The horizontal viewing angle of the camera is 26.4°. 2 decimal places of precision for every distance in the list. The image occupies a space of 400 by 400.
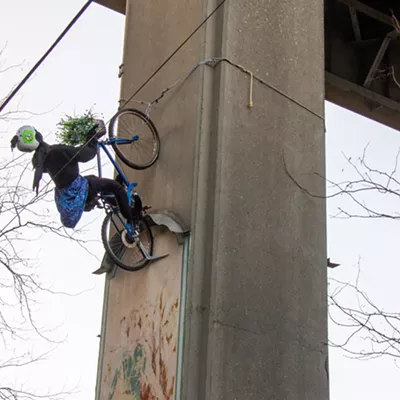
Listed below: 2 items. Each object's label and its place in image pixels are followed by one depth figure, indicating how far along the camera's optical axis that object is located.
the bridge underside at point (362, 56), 14.84
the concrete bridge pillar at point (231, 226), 8.55
